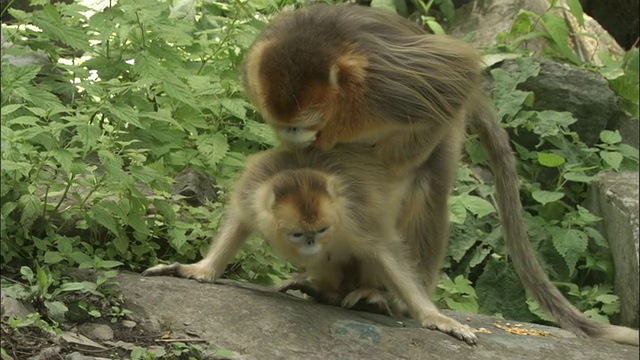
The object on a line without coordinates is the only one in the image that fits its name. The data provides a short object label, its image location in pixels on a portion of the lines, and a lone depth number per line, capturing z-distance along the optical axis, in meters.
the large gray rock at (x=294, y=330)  10.21
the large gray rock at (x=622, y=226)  15.95
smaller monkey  10.90
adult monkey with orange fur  10.89
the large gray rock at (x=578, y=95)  19.94
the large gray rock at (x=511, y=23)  21.78
